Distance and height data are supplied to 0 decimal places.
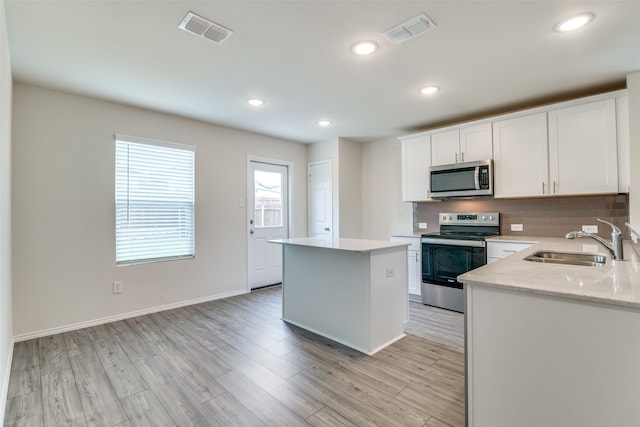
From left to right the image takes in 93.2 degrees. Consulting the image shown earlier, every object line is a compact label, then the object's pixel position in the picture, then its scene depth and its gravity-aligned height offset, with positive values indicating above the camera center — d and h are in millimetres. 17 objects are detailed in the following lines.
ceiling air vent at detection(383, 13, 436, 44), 1955 +1272
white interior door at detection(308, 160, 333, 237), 5184 +340
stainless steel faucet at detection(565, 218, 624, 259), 1837 -175
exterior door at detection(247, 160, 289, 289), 4723 -6
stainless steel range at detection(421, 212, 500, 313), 3533 -466
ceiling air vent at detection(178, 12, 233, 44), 1935 +1280
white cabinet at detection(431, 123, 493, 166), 3693 +919
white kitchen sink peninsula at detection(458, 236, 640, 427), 1075 -521
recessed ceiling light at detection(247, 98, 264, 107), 3312 +1308
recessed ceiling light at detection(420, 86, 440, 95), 3033 +1300
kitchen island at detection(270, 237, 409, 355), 2615 -686
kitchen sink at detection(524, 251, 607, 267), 2078 -306
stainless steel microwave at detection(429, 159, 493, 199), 3627 +466
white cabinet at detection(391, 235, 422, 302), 4070 -690
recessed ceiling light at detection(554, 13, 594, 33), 1933 +1271
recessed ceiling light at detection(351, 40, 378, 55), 2229 +1286
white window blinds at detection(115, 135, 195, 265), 3486 +236
